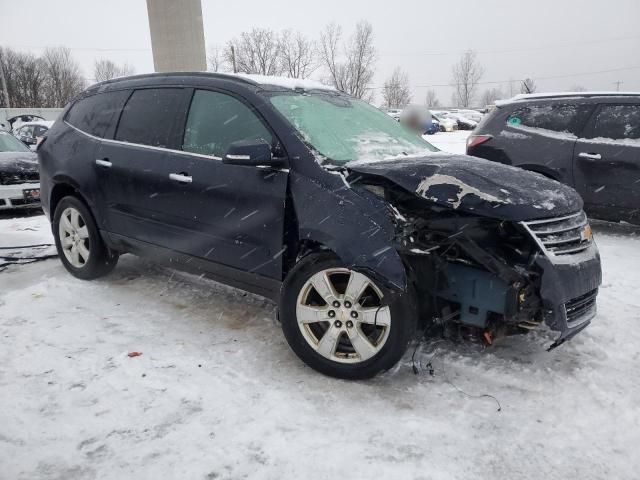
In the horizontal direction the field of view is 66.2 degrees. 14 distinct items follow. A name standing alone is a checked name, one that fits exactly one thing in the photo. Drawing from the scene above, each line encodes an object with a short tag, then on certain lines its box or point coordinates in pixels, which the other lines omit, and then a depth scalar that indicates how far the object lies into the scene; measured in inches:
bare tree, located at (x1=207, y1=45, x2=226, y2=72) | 1831.7
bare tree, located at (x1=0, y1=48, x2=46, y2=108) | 1932.8
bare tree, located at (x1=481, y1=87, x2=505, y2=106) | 4039.4
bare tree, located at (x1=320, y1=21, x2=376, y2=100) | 1743.4
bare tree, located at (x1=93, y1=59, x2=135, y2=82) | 2828.7
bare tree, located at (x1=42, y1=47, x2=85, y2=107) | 2109.9
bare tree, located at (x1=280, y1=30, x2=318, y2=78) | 1707.7
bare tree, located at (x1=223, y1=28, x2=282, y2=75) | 1648.6
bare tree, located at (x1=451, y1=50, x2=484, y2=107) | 3341.5
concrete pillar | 987.9
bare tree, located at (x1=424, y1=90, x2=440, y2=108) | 4147.1
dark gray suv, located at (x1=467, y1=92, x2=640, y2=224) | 225.5
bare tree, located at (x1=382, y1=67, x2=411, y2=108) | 2250.2
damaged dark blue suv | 105.4
